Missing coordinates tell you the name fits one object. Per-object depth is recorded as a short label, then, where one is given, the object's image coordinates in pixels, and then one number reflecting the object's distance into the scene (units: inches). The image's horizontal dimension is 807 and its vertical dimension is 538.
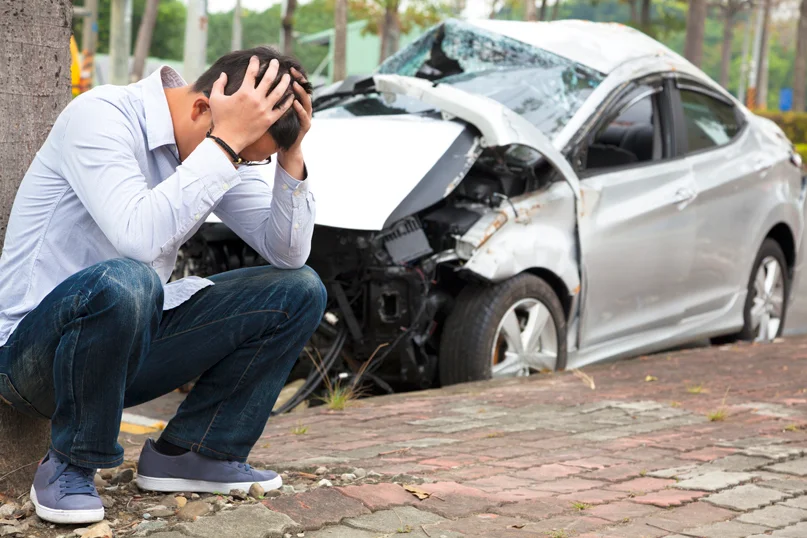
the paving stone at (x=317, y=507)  204.6
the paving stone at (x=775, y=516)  224.5
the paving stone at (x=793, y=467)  266.9
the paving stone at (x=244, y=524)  193.6
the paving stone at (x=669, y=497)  235.7
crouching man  185.3
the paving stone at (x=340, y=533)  199.0
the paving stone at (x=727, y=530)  214.8
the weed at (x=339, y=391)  329.0
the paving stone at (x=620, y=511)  224.4
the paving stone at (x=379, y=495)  216.8
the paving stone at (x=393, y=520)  205.2
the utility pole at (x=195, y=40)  997.8
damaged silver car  336.4
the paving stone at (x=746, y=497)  236.2
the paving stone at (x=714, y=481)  249.6
